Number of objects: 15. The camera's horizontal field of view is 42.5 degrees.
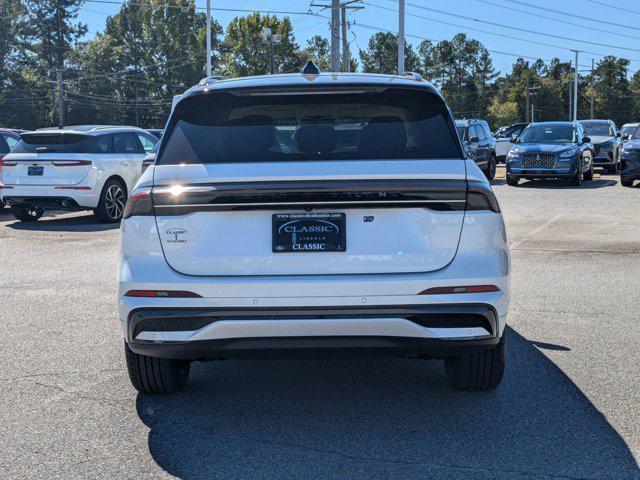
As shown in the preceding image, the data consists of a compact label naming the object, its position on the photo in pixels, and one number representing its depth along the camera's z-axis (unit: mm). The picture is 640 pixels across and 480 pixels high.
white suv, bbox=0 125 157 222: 13609
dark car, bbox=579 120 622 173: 26156
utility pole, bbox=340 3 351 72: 47975
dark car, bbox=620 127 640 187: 20031
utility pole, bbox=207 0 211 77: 39250
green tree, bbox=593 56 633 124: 128375
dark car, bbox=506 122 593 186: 21406
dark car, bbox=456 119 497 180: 23906
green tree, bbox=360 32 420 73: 118312
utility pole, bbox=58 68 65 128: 69575
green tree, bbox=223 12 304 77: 97438
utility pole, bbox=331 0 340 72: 34656
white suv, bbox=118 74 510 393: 3904
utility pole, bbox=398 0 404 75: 34719
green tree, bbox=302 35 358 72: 118938
